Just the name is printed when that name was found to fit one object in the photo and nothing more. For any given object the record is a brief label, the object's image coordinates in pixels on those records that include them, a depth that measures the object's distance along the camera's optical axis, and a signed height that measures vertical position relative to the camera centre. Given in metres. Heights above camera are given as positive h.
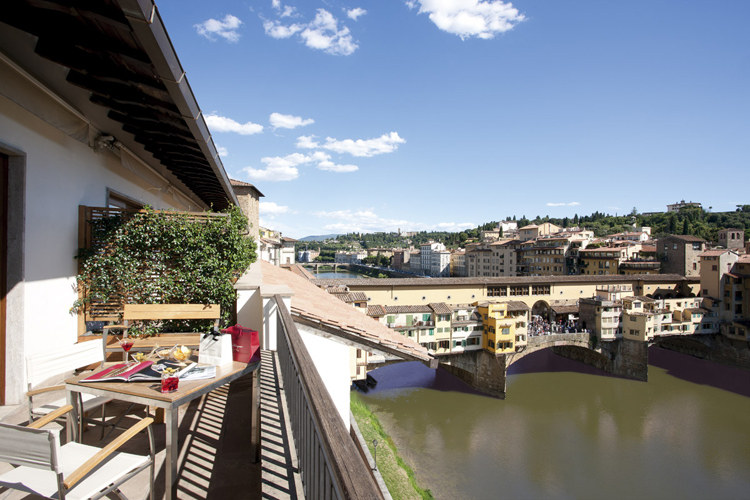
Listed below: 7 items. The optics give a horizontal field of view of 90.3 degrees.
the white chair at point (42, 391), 2.50 -1.00
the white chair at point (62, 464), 1.53 -0.99
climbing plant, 4.50 -0.11
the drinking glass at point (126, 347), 2.73 -0.70
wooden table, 1.93 -0.78
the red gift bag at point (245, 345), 2.59 -0.65
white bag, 2.52 -0.66
